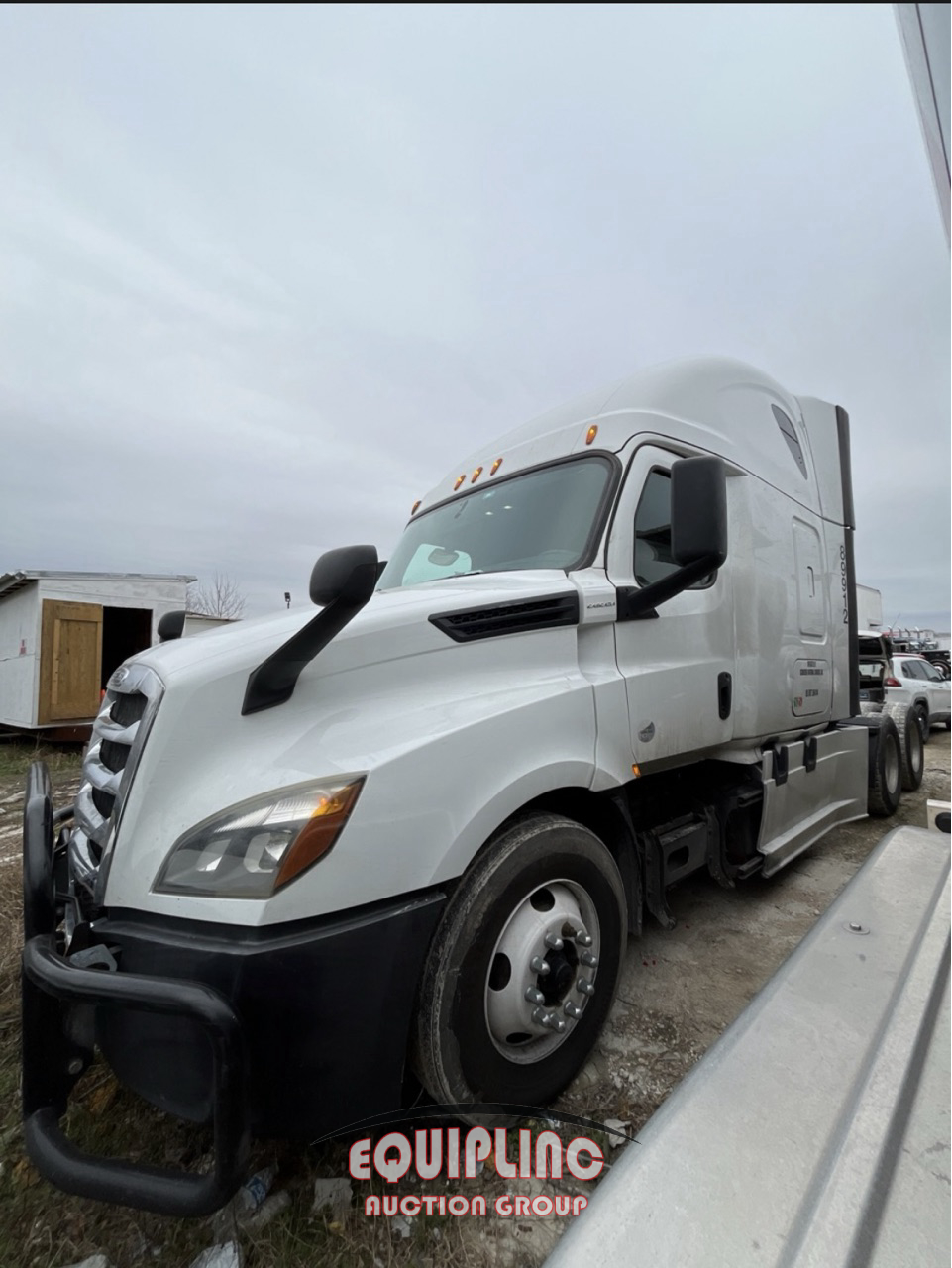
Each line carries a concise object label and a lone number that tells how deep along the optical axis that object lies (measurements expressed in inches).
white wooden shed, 436.5
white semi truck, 52.8
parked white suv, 394.0
